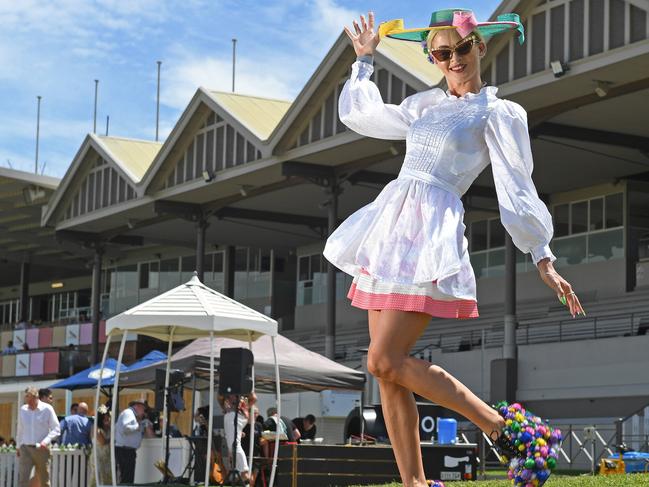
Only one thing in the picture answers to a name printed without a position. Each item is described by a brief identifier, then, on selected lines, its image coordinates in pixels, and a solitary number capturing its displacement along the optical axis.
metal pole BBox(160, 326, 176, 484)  17.34
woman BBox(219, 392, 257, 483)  16.43
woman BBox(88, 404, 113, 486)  17.66
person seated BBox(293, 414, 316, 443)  22.69
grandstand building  24.88
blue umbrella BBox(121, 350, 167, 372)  22.48
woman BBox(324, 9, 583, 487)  5.05
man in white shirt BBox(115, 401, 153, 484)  18.36
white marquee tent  15.31
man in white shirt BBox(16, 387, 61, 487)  17.55
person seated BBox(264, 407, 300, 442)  19.25
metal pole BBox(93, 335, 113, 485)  15.28
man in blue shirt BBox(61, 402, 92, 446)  19.84
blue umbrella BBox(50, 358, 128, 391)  24.95
